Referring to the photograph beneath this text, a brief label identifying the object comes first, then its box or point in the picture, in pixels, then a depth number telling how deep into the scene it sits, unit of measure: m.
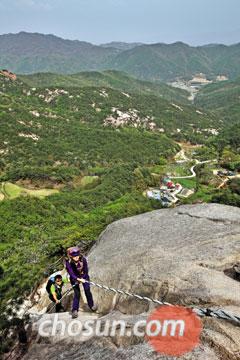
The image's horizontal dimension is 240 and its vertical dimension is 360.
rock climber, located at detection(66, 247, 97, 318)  12.92
